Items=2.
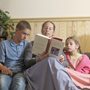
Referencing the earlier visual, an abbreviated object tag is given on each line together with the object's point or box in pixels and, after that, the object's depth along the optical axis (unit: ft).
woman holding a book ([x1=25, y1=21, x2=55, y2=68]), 8.11
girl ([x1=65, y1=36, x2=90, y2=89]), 8.90
